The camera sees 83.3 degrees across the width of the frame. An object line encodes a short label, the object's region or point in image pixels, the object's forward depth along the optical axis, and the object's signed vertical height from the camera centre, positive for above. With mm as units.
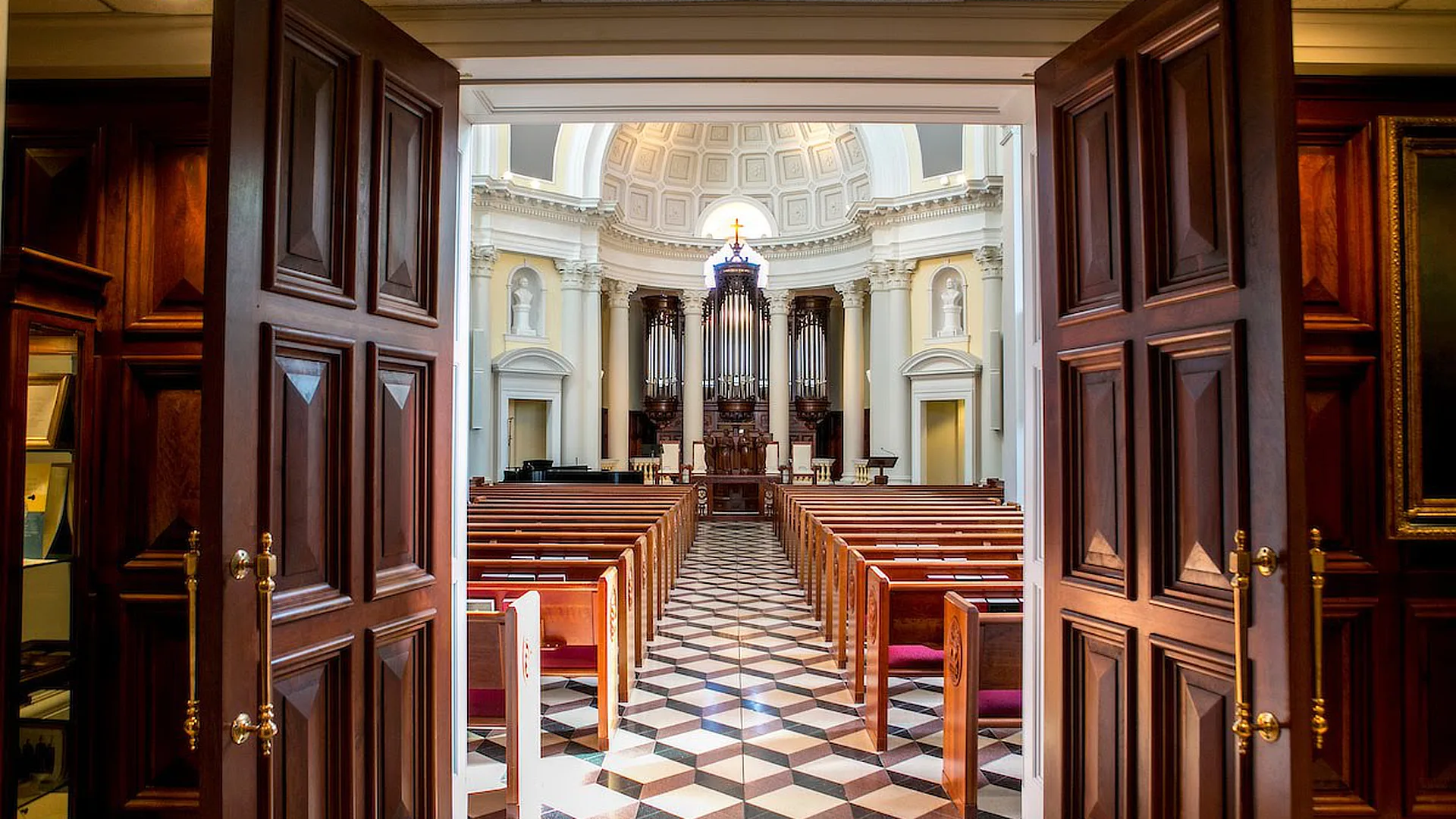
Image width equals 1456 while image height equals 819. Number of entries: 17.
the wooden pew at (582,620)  3812 -852
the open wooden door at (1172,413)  1739 +64
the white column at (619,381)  17688 +1259
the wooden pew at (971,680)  3053 -939
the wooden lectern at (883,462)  14977 -427
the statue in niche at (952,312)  15547 +2411
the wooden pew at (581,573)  4324 -737
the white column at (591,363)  16484 +1533
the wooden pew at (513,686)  2795 -935
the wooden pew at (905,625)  3736 -885
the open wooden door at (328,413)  1700 +62
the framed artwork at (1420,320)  2549 +372
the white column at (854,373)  17719 +1428
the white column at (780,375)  17891 +1411
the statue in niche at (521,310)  15984 +2514
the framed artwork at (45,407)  2578 +102
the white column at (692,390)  18203 +1089
